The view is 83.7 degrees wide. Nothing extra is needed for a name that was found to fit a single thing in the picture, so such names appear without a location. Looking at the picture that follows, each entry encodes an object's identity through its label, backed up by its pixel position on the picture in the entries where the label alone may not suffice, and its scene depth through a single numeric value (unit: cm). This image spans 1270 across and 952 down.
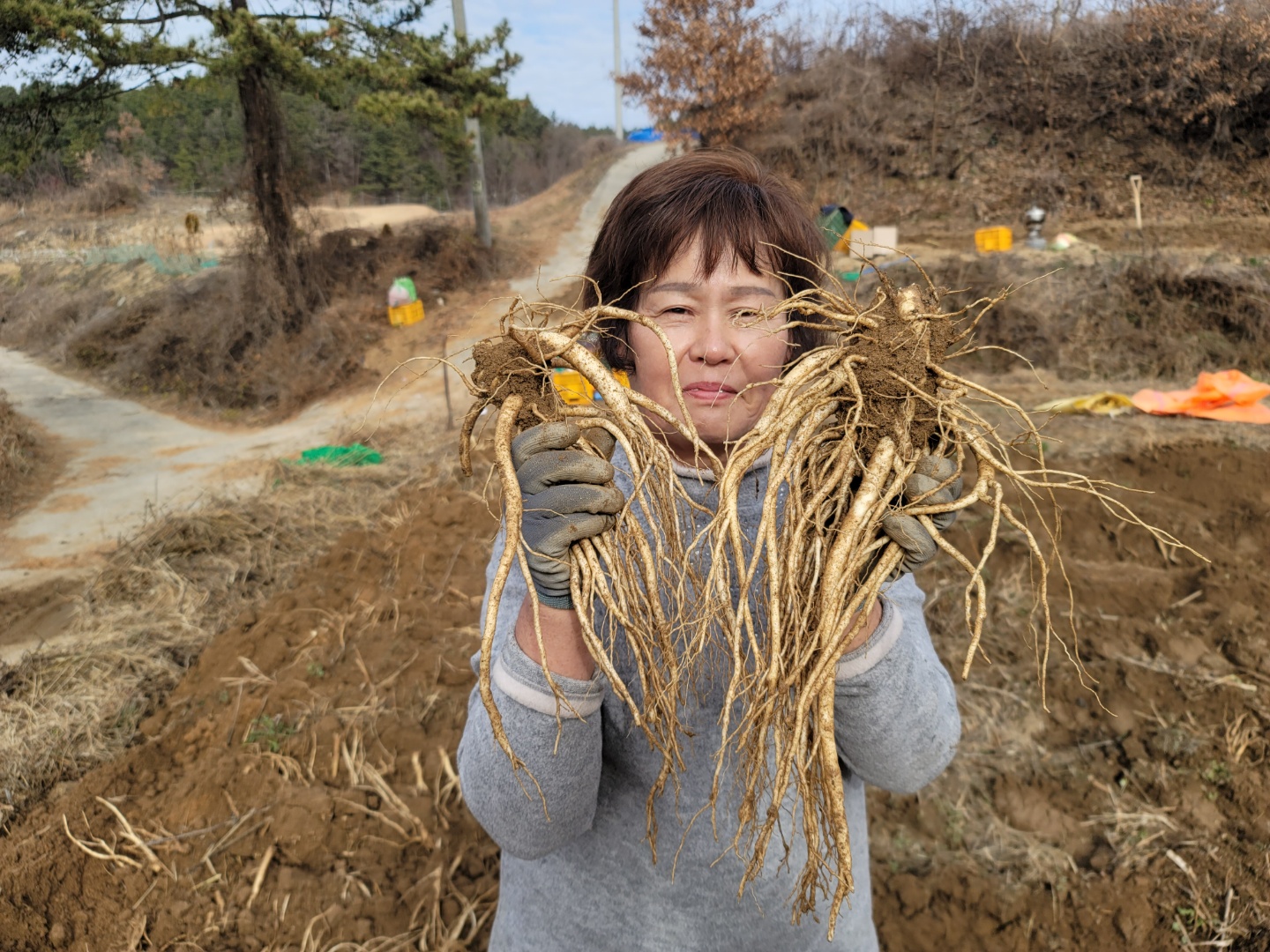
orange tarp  466
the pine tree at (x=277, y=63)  724
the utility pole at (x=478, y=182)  1159
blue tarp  2743
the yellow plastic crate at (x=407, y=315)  1006
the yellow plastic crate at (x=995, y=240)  863
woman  90
